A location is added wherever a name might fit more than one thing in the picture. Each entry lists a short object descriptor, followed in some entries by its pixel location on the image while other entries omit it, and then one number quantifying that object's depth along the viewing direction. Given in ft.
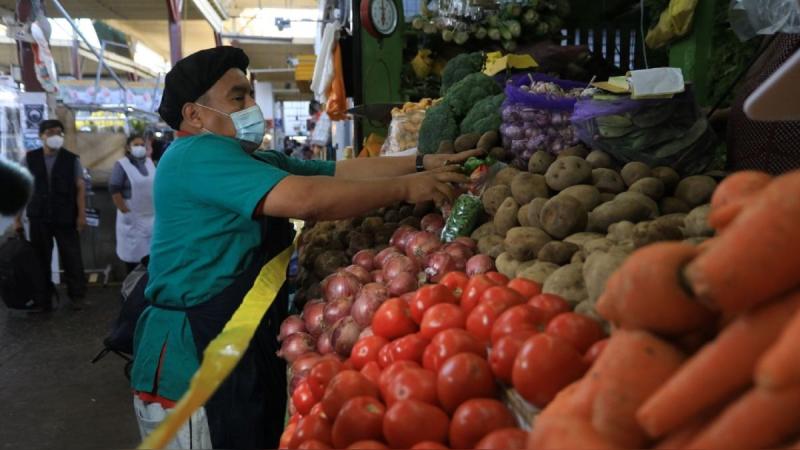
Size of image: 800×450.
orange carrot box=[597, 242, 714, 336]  3.38
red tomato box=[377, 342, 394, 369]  6.31
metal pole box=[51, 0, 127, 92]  32.64
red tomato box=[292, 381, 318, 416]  6.48
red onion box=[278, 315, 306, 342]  9.31
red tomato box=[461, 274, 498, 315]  6.59
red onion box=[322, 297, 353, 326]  8.57
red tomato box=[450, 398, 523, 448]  4.78
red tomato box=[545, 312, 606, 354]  5.07
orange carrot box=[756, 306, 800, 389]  2.81
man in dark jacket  26.63
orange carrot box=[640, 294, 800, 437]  3.14
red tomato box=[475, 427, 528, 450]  4.34
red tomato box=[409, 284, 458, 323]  6.77
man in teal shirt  8.84
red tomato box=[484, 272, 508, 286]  7.07
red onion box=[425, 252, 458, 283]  8.54
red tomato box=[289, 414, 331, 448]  5.38
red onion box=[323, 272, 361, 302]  9.11
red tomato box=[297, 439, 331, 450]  5.06
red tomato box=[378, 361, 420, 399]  5.64
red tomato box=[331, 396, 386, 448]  5.14
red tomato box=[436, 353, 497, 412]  5.18
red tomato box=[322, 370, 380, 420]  5.58
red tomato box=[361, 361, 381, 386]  6.11
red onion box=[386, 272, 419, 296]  8.38
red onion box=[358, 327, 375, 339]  7.27
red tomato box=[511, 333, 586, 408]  4.61
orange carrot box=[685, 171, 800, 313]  3.07
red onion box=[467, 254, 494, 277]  8.23
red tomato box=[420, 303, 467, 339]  6.30
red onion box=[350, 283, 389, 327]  7.93
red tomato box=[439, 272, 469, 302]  7.28
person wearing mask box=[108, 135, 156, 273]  28.96
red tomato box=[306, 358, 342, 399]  6.35
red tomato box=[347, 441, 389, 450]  4.73
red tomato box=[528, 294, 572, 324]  5.84
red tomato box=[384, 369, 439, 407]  5.32
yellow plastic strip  4.14
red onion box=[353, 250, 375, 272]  10.20
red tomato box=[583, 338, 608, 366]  4.71
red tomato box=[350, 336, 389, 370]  6.59
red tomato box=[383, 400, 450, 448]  4.92
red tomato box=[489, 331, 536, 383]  5.13
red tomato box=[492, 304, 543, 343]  5.47
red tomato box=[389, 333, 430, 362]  6.21
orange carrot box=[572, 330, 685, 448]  3.40
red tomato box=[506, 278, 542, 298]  6.64
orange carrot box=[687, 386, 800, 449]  2.89
